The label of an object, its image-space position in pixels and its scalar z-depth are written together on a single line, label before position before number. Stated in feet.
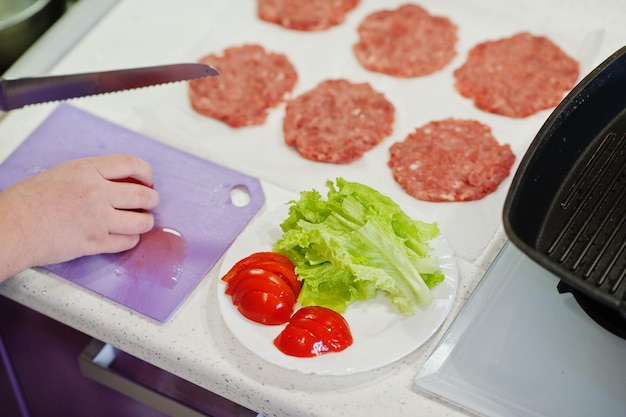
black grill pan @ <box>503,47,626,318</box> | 3.60
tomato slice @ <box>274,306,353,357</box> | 3.54
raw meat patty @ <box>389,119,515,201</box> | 4.56
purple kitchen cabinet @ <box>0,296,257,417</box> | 4.11
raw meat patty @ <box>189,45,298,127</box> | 5.16
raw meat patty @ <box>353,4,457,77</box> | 5.39
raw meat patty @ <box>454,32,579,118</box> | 5.05
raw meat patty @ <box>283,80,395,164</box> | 4.85
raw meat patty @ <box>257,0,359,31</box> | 5.73
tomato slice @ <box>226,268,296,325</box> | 3.64
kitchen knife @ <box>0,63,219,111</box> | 4.51
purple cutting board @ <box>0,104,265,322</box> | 4.06
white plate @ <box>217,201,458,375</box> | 3.52
